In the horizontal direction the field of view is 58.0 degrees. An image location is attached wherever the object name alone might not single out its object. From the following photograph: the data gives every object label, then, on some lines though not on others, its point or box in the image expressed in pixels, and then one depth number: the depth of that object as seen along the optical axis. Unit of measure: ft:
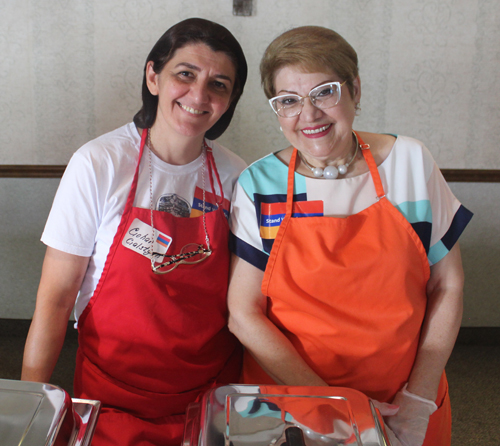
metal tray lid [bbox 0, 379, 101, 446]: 1.95
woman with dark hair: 4.13
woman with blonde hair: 3.97
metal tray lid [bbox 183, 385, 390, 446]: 2.09
